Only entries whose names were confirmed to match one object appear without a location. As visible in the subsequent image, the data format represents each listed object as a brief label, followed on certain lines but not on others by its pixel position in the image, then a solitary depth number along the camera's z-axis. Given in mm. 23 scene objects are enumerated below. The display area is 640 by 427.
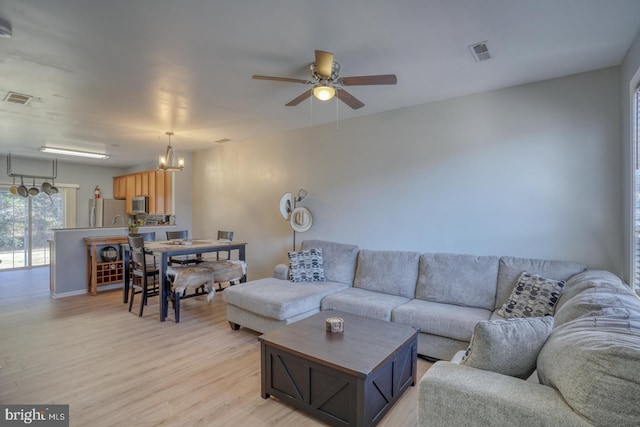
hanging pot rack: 7074
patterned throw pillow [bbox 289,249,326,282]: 4083
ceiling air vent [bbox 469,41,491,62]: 2473
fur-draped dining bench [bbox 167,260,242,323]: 3994
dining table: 3939
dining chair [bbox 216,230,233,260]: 5288
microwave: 7262
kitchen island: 5117
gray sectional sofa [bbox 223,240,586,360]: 2893
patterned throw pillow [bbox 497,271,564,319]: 2561
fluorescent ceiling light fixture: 6188
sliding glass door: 7355
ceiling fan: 2260
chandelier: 4848
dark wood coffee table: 1977
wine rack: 5402
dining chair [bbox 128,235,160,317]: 4109
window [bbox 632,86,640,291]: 2428
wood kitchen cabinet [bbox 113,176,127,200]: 8258
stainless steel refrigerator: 8062
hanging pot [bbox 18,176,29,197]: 7000
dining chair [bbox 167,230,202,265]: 4868
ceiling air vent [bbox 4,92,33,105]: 3396
